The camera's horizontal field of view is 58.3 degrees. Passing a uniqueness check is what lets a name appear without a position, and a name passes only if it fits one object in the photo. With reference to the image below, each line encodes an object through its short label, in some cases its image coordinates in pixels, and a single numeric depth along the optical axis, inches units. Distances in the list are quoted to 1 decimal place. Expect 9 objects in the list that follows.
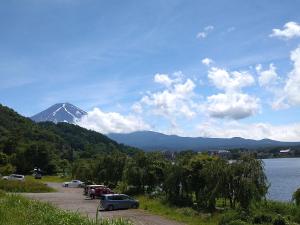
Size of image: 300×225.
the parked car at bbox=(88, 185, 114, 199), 1172.0
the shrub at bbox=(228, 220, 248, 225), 648.2
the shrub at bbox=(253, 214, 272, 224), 691.4
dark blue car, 934.8
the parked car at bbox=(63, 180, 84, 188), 1654.9
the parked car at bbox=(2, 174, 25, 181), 1671.2
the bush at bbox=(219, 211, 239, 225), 677.6
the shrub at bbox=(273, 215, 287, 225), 666.5
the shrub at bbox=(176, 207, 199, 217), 818.3
